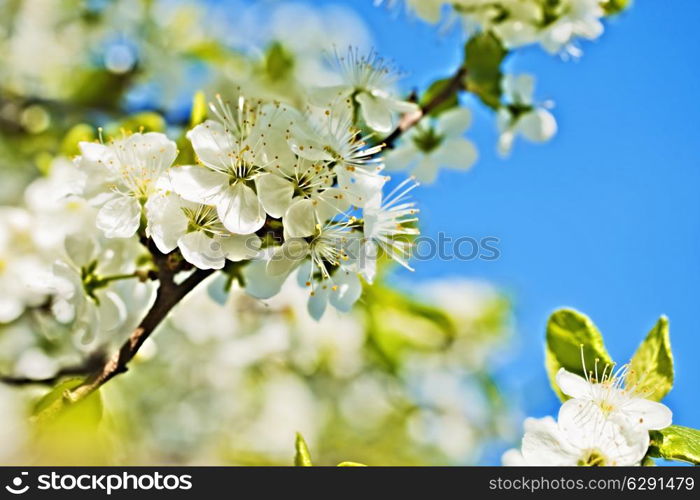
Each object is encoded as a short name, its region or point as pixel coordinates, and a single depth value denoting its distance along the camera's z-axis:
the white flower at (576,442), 0.49
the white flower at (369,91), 0.52
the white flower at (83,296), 0.53
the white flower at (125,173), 0.51
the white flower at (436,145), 0.58
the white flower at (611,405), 0.49
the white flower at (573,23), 0.57
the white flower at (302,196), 0.49
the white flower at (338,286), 0.52
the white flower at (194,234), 0.49
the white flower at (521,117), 0.59
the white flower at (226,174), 0.49
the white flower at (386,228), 0.50
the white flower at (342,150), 0.50
